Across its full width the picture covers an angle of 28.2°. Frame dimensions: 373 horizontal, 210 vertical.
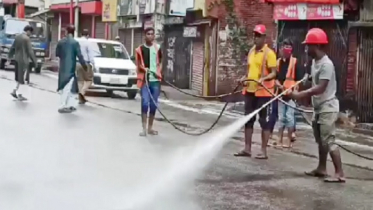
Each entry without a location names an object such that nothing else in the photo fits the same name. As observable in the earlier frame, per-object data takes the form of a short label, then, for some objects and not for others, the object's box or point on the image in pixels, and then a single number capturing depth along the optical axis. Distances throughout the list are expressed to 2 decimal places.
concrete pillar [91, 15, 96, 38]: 39.82
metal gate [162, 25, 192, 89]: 27.11
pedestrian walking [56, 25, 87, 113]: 15.62
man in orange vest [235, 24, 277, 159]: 10.25
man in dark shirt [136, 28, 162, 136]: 12.32
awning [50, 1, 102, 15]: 37.41
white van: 21.80
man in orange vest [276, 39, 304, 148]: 11.66
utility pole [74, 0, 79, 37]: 40.58
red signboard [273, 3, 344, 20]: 17.59
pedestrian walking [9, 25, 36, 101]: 17.53
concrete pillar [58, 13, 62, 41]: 47.19
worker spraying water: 8.70
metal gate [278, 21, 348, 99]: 17.62
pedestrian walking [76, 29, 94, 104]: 18.39
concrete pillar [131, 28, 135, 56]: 33.22
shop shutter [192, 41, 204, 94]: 25.20
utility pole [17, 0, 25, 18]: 49.31
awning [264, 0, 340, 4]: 17.36
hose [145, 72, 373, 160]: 9.08
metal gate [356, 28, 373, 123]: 15.98
